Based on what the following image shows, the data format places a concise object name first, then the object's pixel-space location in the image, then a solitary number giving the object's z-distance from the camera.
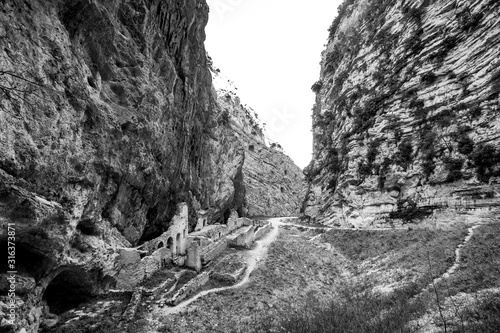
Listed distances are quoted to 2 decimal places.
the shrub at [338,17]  46.56
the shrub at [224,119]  41.80
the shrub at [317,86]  48.95
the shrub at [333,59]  43.79
